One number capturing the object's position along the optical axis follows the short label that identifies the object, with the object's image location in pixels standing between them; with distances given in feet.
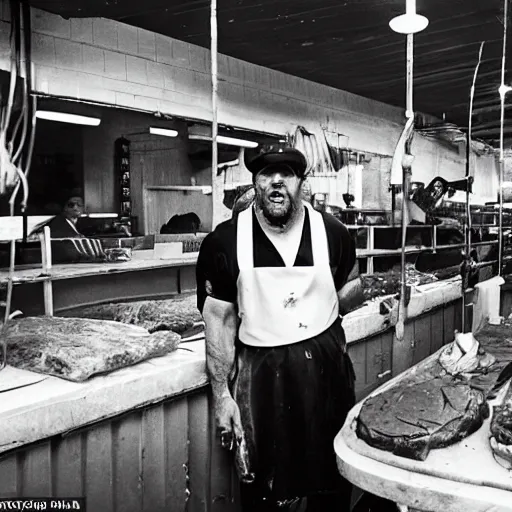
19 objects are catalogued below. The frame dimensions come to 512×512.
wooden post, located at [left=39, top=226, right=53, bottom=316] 11.15
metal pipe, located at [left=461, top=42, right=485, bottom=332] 13.10
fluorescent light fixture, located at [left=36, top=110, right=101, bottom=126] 12.51
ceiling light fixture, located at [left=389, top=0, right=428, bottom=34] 9.02
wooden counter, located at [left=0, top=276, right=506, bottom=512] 6.16
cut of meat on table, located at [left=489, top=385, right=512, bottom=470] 5.32
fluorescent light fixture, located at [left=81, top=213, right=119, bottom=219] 14.44
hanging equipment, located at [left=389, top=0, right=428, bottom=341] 8.24
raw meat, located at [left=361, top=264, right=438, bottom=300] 14.68
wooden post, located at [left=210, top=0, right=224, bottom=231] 9.07
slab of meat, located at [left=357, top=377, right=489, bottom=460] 5.62
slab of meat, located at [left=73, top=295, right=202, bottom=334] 9.94
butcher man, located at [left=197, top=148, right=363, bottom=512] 7.41
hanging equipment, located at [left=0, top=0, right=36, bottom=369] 11.52
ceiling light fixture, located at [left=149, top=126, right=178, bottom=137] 15.03
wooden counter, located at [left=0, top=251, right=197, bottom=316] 11.51
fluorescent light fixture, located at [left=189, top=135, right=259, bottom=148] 15.83
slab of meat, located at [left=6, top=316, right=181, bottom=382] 7.25
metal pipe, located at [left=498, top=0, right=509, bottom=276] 13.58
